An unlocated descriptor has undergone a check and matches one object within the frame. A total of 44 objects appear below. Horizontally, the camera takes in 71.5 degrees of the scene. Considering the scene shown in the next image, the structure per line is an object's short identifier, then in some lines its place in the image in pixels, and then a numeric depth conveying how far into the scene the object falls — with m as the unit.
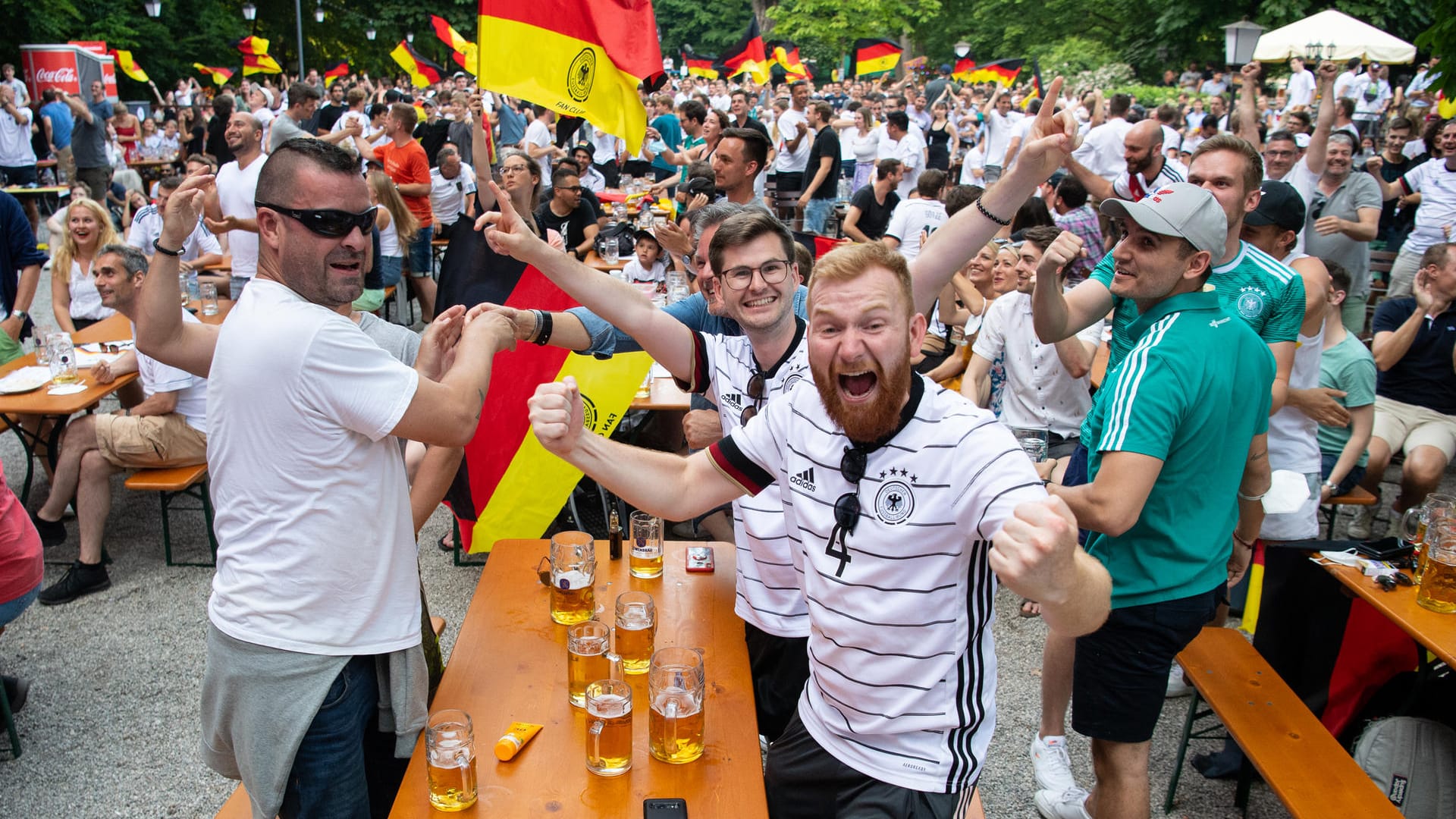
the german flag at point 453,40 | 16.89
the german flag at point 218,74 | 27.52
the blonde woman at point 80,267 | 6.75
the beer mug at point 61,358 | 5.75
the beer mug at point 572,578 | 2.92
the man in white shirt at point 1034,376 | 4.97
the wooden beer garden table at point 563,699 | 2.19
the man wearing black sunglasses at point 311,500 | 2.23
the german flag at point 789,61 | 27.02
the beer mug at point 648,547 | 3.21
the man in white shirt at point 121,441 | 5.39
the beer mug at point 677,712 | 2.28
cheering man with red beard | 2.09
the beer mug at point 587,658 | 2.50
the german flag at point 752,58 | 25.08
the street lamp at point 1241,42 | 14.55
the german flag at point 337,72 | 28.61
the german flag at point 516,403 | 4.33
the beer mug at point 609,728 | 2.22
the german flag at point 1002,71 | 22.67
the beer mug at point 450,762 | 2.13
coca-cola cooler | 23.28
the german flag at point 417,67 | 19.84
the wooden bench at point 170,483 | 5.42
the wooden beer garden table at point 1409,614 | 3.08
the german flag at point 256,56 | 27.77
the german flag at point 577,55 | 4.01
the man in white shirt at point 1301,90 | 18.44
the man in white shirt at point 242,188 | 7.20
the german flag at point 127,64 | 23.42
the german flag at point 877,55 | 22.94
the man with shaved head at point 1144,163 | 6.36
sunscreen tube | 2.30
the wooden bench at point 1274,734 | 3.03
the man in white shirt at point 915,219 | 8.48
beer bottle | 3.36
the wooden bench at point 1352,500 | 5.51
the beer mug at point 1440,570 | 3.29
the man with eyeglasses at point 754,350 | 2.88
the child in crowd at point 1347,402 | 5.55
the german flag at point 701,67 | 31.47
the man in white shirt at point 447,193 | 10.95
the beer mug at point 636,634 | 2.66
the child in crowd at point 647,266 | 7.90
